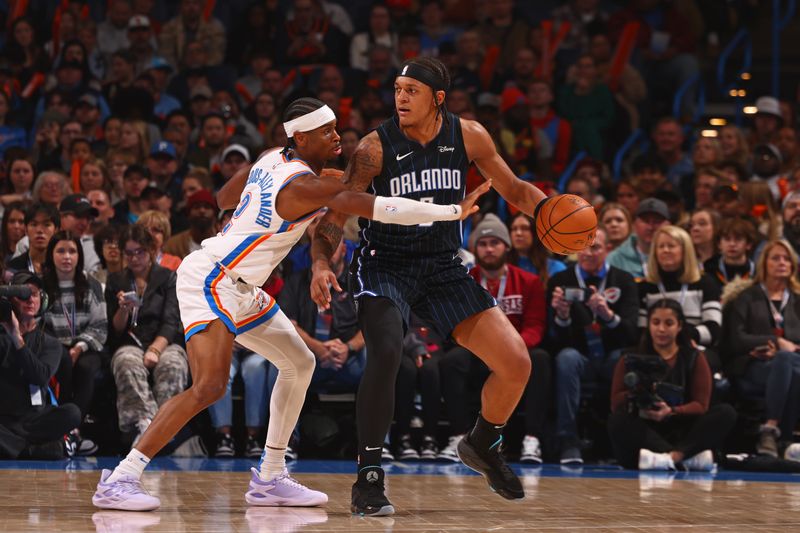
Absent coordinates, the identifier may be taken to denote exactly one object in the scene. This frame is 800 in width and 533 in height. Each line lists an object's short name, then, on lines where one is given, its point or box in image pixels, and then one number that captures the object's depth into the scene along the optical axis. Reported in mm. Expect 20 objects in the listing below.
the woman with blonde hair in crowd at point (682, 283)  17439
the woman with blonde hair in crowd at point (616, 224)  19043
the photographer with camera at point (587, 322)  16800
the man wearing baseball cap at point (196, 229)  18077
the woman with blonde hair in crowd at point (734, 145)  22845
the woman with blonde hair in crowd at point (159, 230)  17424
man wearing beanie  16740
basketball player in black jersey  11081
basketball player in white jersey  10613
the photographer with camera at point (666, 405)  16206
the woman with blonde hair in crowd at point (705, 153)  22459
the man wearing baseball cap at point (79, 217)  18137
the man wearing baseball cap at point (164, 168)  21182
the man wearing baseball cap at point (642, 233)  18716
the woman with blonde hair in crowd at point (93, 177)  20157
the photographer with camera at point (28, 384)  15062
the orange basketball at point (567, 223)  10955
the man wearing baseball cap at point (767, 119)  23826
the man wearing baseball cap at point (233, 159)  21197
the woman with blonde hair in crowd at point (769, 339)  16755
